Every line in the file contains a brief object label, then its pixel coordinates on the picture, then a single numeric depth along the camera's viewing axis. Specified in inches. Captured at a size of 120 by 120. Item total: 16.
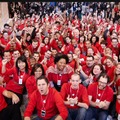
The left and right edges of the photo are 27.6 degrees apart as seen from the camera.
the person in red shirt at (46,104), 97.7
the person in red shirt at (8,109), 107.3
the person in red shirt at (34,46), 208.0
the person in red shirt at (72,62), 155.4
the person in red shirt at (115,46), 206.7
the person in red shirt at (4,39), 222.2
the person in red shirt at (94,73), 132.1
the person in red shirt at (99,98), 111.1
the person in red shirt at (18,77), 134.3
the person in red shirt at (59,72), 135.5
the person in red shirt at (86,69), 144.5
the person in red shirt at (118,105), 108.8
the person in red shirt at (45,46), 208.2
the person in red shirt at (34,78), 123.7
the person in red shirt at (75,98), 107.9
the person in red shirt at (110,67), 140.0
